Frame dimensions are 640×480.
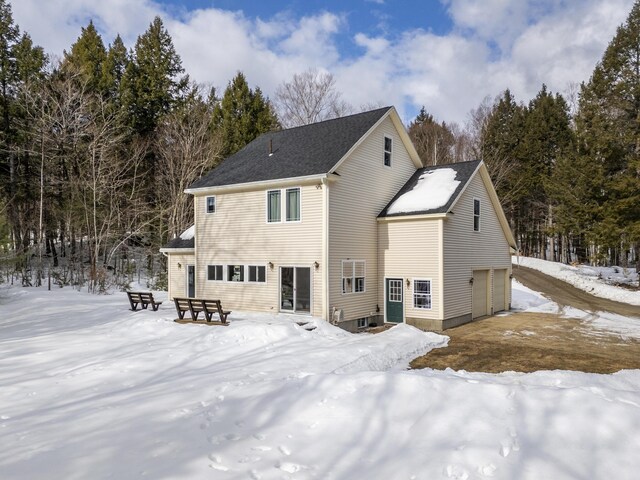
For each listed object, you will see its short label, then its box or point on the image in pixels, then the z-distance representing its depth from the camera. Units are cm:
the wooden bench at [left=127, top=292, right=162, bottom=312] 1662
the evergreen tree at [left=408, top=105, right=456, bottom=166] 4200
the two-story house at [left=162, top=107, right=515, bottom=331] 1559
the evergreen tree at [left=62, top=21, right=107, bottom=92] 3272
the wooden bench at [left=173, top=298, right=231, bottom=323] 1355
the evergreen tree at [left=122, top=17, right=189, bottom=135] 3391
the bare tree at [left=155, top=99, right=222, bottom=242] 3056
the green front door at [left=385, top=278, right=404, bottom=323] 1689
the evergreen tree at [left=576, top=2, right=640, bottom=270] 2528
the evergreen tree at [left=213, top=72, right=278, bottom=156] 3643
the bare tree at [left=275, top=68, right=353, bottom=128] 3728
